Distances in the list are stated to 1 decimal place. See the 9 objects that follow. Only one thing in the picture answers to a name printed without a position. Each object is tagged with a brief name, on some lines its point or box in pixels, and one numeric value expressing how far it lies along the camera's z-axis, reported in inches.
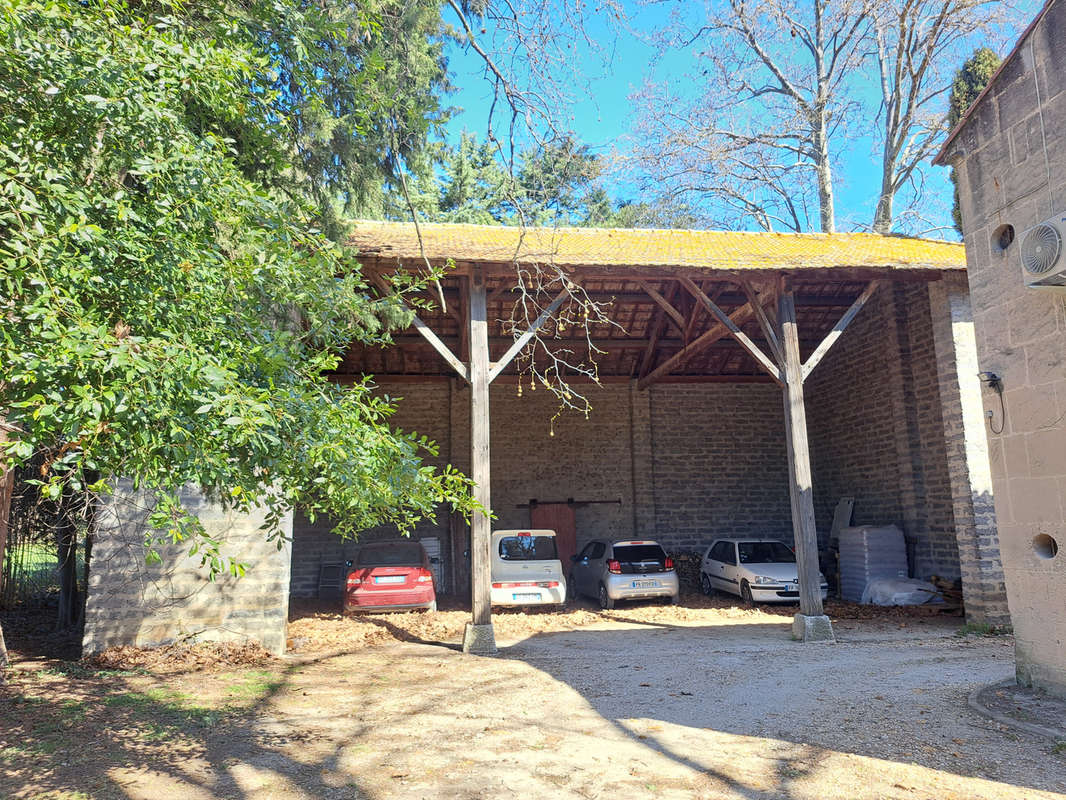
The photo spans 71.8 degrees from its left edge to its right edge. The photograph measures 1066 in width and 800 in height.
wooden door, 628.1
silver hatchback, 489.1
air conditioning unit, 206.2
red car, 449.1
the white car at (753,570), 483.0
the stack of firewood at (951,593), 437.7
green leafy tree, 121.2
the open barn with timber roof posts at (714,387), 382.9
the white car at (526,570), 461.7
